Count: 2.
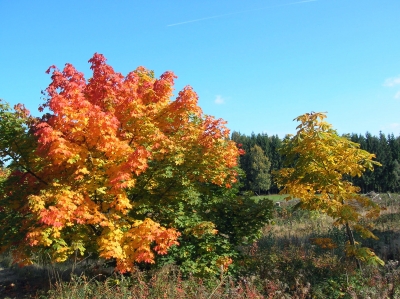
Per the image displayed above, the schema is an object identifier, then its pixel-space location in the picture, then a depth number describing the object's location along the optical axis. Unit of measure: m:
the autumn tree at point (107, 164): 6.23
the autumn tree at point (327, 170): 7.30
